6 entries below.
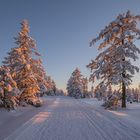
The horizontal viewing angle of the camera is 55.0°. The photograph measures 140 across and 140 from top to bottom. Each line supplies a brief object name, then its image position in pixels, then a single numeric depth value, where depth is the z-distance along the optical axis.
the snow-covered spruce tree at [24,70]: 16.57
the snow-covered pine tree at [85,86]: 57.49
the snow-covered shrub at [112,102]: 14.59
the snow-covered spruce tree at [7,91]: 11.15
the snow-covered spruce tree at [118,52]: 14.03
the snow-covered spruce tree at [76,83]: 46.95
